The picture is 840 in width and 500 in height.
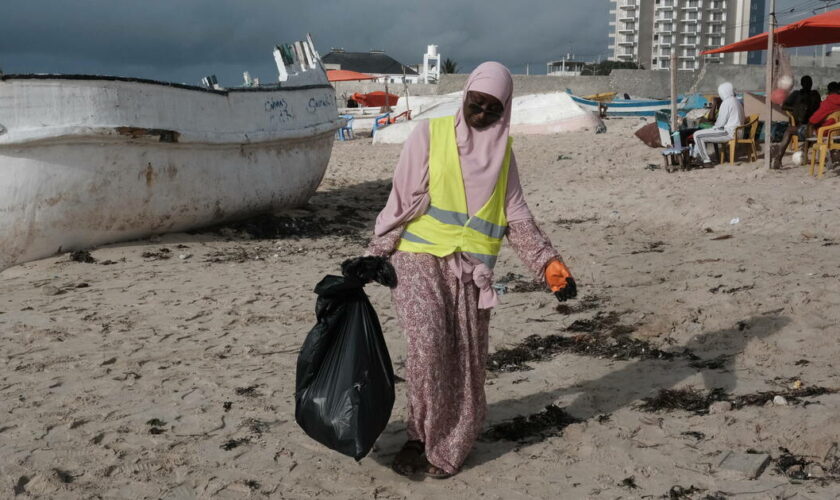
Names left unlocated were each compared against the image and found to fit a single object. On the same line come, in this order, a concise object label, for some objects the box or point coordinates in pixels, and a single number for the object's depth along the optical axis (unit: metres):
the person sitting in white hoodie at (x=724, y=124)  11.30
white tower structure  71.00
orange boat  34.81
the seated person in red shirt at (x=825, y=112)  9.98
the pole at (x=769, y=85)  10.50
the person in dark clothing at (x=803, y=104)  11.24
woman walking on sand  3.03
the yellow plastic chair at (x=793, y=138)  11.02
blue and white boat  27.00
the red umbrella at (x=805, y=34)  11.14
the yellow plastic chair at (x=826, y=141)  9.48
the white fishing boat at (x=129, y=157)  7.07
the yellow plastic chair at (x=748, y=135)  11.11
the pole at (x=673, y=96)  12.35
